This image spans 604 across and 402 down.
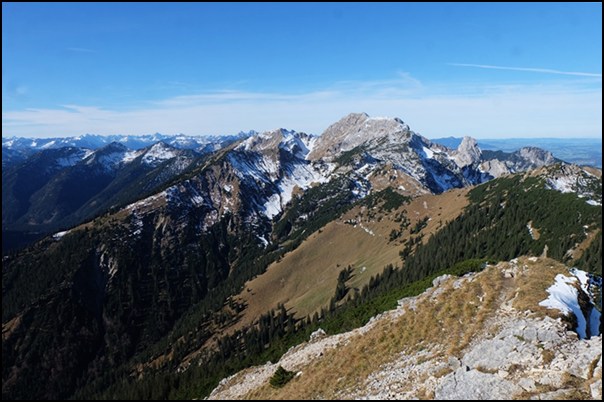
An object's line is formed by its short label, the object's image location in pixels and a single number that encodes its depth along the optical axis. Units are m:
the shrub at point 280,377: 55.19
